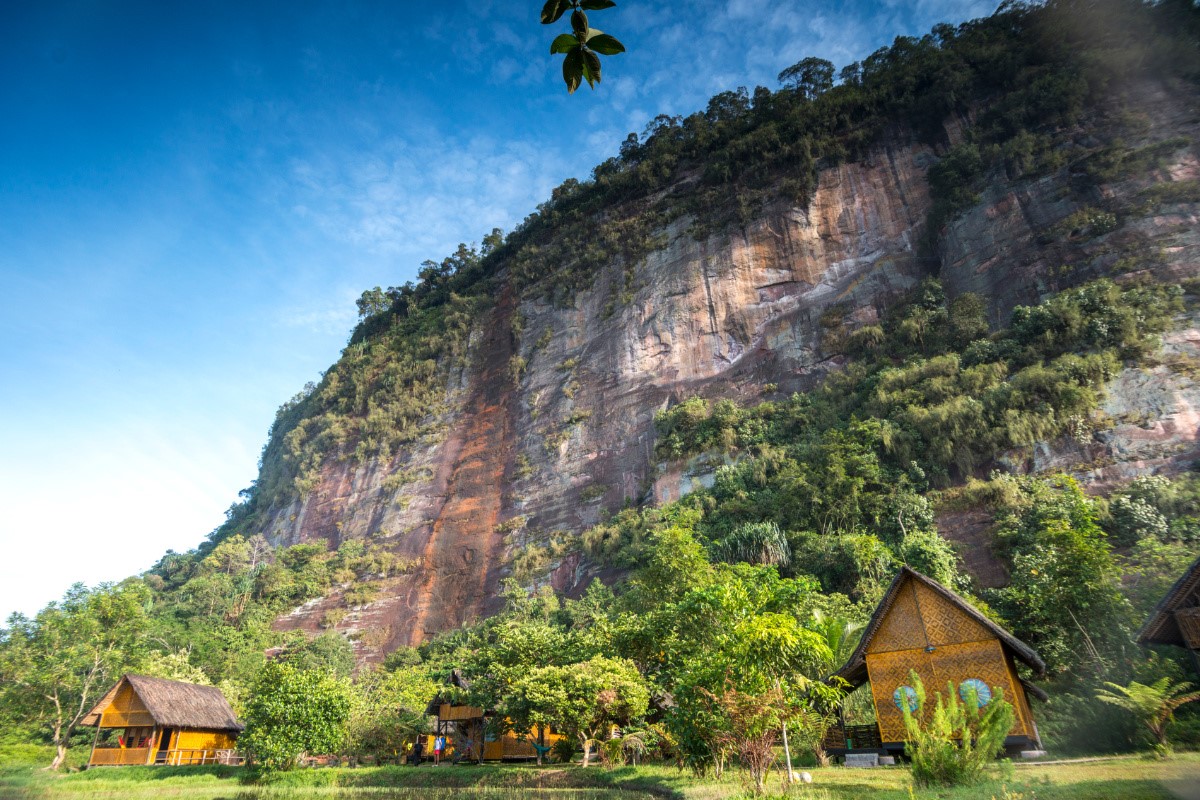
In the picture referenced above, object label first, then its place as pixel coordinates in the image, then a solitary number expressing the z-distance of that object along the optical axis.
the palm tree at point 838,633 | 16.59
